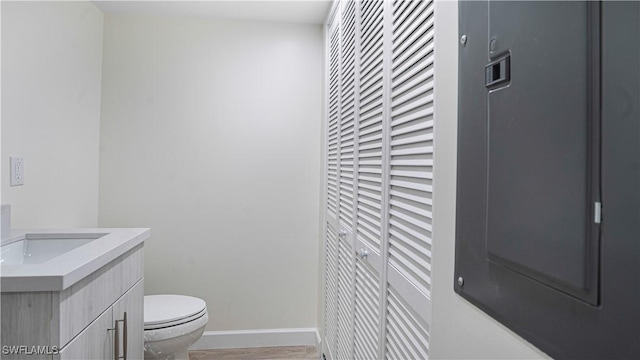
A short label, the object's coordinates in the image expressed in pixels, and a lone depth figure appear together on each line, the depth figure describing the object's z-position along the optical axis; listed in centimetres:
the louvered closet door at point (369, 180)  137
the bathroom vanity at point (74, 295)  103
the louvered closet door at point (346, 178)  179
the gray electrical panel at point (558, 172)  37
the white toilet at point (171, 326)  202
